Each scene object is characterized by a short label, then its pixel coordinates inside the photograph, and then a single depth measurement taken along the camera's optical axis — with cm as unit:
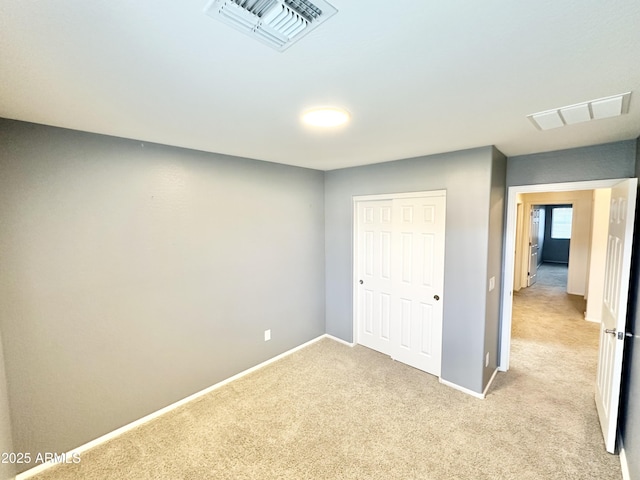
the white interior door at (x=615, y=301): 193
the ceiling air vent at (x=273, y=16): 85
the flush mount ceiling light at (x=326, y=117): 166
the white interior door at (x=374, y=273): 349
